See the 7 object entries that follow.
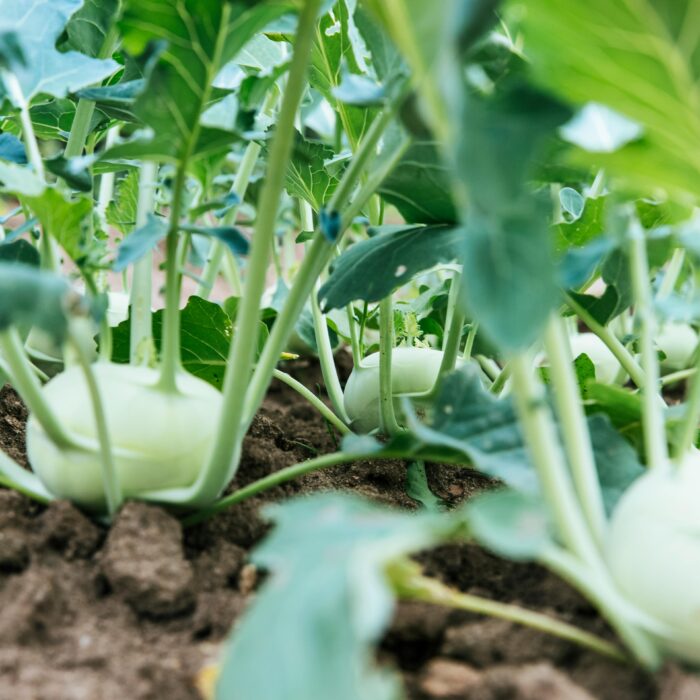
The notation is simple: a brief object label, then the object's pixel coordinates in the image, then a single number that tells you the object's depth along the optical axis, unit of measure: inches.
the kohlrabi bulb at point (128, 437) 26.3
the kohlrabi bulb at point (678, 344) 64.5
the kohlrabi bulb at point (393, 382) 42.5
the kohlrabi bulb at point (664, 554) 19.3
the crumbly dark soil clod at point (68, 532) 26.3
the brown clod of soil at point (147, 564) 24.1
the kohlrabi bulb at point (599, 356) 55.9
